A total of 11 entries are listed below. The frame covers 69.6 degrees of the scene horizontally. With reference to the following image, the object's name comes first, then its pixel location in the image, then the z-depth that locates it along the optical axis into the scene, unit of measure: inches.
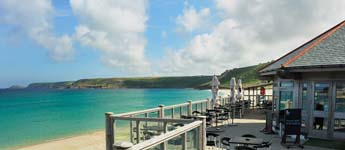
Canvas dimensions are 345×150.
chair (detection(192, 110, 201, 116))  425.4
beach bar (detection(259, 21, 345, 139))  321.4
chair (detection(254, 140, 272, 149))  219.2
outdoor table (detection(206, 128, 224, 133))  391.5
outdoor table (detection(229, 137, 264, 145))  224.4
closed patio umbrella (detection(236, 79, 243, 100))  694.1
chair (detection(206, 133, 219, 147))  256.5
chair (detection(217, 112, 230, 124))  440.1
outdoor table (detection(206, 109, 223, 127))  436.8
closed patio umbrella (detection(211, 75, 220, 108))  501.7
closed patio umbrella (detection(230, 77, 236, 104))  581.2
